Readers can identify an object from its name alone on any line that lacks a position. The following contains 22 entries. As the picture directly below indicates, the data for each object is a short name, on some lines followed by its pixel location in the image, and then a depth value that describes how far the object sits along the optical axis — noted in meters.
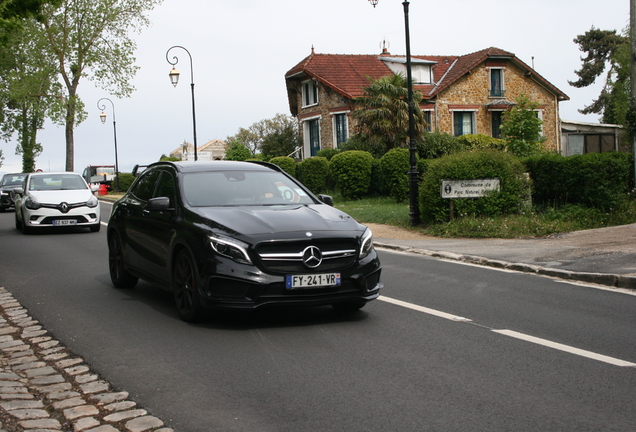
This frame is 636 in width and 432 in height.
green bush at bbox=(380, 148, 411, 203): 25.22
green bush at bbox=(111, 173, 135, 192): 56.56
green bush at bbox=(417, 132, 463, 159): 33.62
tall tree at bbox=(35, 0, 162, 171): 50.03
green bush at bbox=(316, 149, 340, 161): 41.28
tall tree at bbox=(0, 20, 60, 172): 50.03
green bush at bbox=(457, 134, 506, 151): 38.28
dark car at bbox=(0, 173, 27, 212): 32.91
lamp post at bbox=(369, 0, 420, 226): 18.36
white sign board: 16.59
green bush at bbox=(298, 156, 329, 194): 32.56
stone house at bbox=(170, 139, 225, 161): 152.77
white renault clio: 18.78
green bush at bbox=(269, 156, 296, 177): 36.00
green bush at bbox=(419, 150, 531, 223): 16.64
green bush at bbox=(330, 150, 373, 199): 28.16
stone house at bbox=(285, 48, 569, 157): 45.53
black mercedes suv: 6.63
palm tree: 35.34
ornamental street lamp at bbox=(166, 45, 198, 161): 33.06
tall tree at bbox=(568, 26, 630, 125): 63.16
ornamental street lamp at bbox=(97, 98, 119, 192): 54.00
